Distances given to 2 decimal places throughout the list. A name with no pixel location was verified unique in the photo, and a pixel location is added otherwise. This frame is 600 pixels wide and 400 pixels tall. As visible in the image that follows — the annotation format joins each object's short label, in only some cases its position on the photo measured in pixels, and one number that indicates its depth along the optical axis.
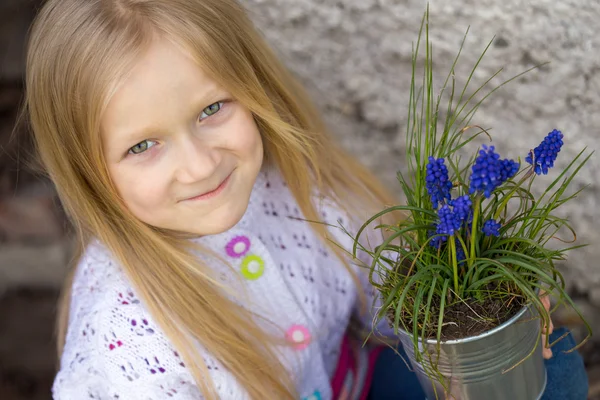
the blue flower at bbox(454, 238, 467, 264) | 0.86
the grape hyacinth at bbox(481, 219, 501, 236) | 0.84
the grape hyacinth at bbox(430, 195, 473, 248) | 0.81
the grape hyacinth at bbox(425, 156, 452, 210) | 0.82
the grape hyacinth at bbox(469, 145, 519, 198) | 0.79
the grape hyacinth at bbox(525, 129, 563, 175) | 0.82
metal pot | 0.85
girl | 0.92
